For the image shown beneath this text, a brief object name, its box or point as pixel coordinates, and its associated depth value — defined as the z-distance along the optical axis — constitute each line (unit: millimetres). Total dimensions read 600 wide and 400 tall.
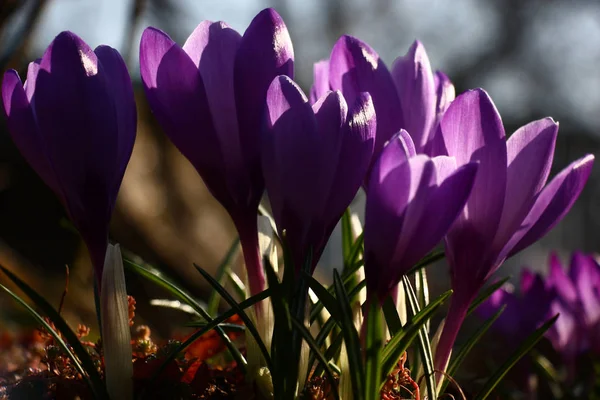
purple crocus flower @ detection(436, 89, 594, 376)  452
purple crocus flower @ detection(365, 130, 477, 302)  437
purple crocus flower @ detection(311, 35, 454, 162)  475
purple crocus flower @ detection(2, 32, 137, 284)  444
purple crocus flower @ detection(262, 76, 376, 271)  442
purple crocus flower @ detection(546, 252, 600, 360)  648
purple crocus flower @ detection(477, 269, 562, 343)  587
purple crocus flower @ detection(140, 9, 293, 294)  452
